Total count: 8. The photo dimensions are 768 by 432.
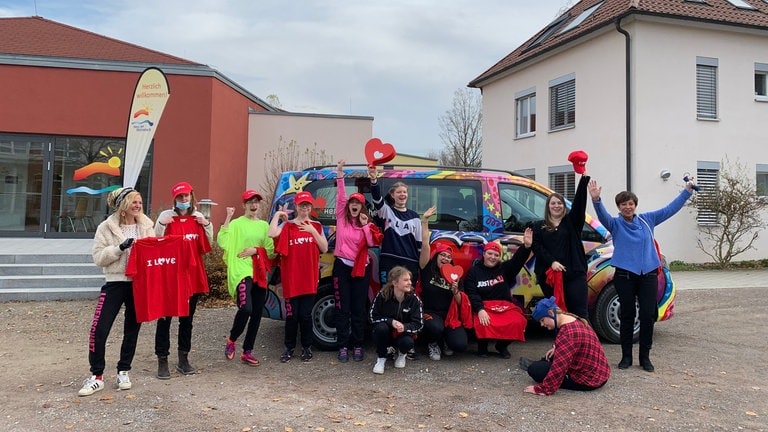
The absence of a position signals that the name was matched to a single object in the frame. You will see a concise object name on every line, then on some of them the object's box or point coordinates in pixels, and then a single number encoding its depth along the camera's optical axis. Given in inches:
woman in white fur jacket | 171.2
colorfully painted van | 221.3
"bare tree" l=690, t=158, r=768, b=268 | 542.0
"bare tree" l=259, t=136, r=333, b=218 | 624.7
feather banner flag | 325.1
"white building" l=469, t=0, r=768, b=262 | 556.7
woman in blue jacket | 197.0
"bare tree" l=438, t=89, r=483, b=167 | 1289.4
